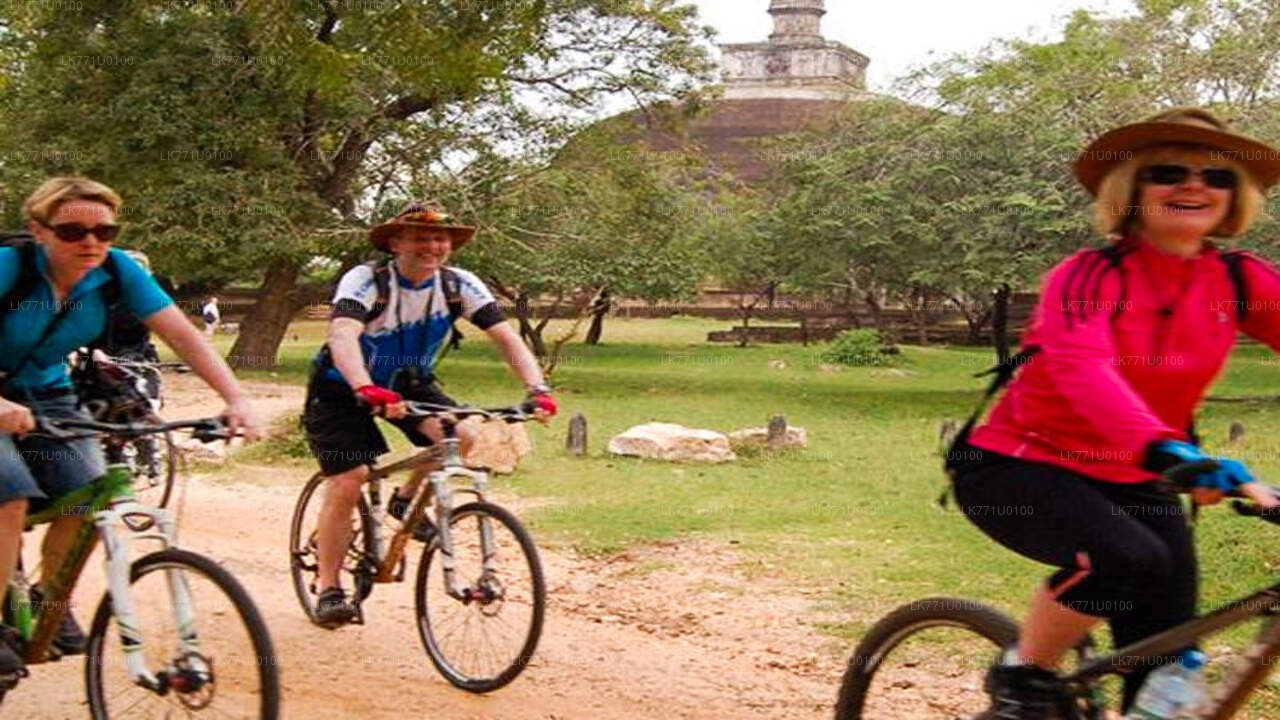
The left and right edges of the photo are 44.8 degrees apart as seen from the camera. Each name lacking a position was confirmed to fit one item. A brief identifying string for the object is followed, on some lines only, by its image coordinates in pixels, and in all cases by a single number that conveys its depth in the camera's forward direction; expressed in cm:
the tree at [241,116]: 2338
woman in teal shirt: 453
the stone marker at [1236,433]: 1667
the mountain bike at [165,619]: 430
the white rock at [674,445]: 1405
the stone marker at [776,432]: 1522
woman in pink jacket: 339
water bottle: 333
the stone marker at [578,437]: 1447
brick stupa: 6019
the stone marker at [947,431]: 1438
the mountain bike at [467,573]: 575
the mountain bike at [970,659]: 321
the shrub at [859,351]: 3136
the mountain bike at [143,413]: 848
